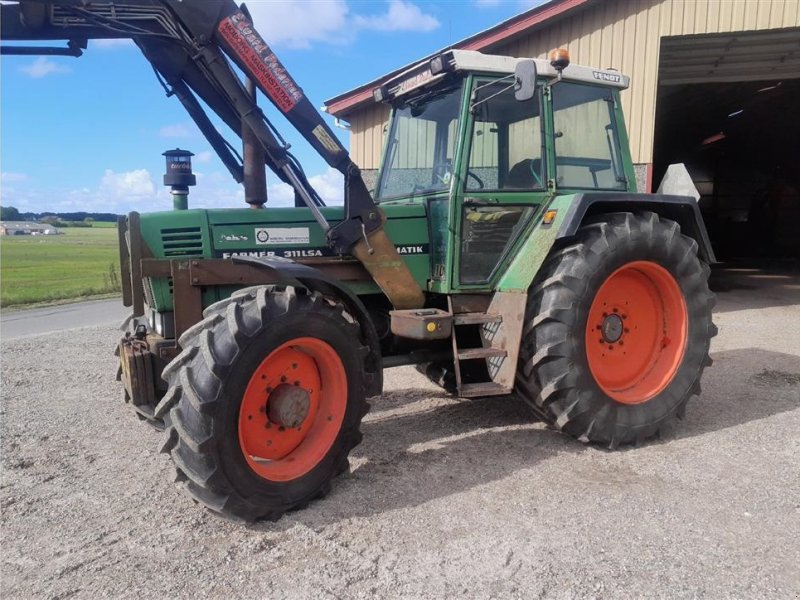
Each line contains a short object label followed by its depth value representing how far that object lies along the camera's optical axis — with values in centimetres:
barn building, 889
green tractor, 306
